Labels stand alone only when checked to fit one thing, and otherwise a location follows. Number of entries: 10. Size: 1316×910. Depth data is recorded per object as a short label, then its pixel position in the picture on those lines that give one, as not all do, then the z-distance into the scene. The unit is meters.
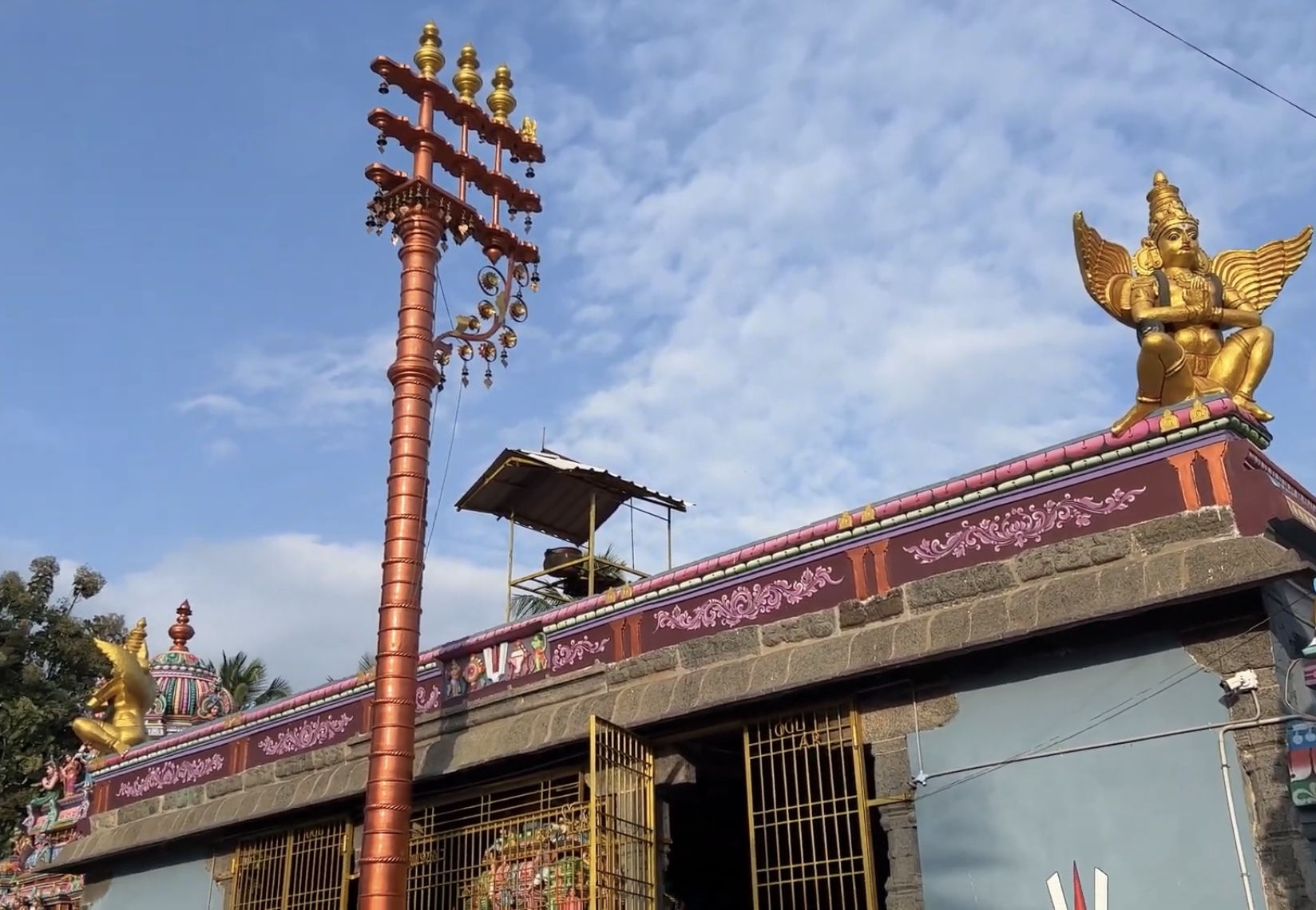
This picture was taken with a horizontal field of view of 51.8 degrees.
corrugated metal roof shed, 16.55
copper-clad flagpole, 11.00
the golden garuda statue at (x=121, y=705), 17.59
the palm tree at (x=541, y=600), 19.33
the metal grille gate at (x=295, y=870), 13.58
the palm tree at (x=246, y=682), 28.42
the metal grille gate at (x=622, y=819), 10.45
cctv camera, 8.25
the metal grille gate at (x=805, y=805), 9.89
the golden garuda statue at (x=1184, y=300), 9.47
